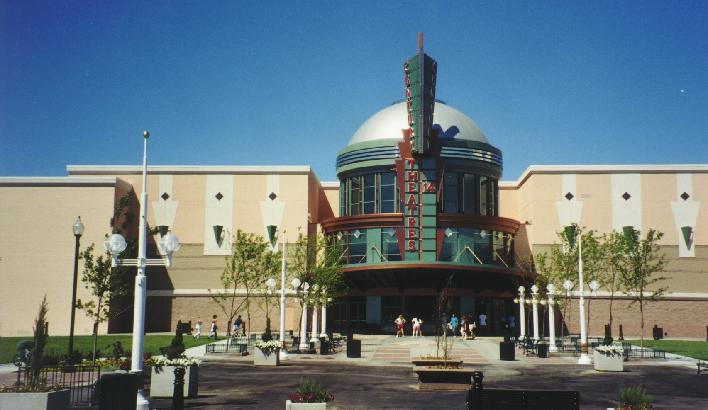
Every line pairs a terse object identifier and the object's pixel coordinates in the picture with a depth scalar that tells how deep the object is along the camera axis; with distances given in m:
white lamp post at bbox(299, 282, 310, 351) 42.97
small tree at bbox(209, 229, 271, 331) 51.28
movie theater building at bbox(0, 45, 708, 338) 59.88
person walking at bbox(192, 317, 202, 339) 54.30
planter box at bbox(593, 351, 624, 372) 31.76
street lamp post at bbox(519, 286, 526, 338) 50.45
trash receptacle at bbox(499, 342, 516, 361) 37.34
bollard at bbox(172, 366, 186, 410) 17.34
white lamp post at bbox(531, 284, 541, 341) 46.62
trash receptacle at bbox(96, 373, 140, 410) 15.52
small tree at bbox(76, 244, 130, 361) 45.91
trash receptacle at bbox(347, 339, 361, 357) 37.59
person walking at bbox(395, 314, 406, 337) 58.50
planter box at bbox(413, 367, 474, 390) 23.73
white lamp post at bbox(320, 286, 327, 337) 46.84
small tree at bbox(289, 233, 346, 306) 48.27
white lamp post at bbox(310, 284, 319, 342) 47.54
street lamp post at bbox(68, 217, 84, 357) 27.27
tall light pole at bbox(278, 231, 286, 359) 36.09
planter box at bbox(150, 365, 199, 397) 21.62
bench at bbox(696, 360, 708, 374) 30.69
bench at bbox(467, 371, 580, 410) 15.11
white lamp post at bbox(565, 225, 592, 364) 35.53
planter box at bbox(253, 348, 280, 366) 33.19
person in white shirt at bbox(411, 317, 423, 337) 58.66
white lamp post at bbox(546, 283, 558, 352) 42.49
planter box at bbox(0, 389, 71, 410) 15.12
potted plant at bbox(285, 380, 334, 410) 17.03
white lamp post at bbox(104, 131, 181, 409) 16.56
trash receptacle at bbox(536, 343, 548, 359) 38.66
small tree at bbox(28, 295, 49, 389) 16.03
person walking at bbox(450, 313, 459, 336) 56.47
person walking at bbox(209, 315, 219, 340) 54.20
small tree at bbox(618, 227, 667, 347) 48.74
